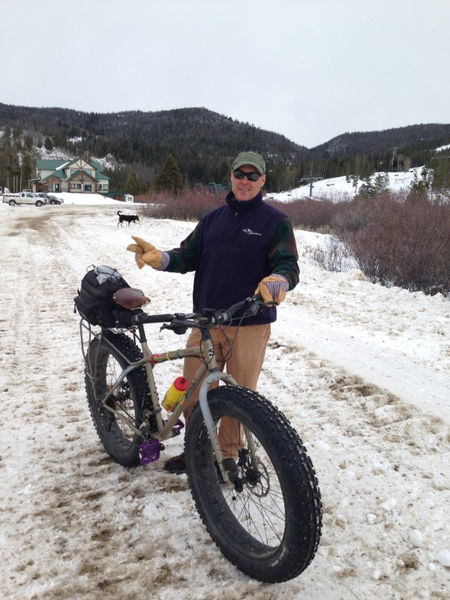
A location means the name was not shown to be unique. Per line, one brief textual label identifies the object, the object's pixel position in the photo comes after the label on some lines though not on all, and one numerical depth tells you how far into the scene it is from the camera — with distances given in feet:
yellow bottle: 7.86
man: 8.16
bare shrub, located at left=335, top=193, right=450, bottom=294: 29.50
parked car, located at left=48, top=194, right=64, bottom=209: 157.65
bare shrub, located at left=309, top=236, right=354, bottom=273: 37.37
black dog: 72.22
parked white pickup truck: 143.54
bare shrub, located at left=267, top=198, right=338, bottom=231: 71.40
